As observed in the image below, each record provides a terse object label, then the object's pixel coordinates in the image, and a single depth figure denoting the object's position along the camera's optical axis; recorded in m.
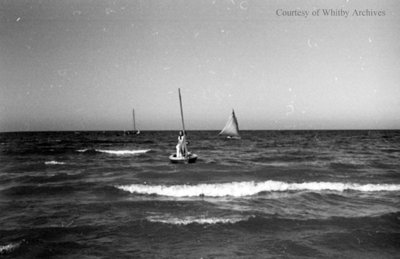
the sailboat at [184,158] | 24.81
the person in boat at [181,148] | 24.81
